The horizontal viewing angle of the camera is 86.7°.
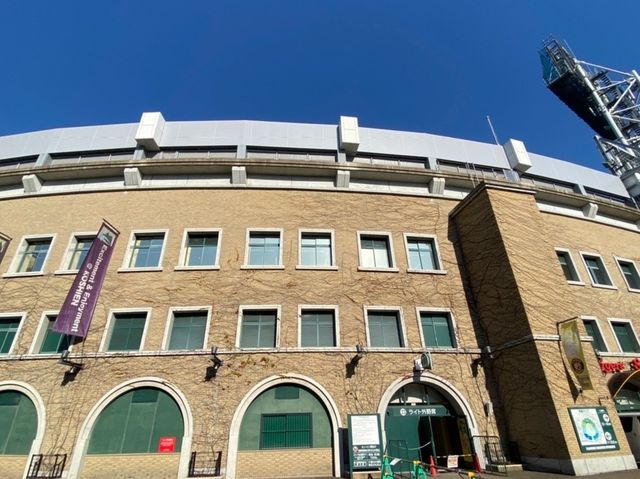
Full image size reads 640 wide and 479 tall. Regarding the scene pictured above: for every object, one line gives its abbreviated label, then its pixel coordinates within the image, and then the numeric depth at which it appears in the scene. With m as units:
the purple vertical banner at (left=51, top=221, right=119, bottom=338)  13.93
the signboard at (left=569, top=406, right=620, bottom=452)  12.09
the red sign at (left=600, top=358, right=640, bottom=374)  16.59
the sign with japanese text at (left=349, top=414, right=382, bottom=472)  12.23
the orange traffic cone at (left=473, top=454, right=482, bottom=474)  13.27
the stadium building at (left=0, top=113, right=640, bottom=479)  13.09
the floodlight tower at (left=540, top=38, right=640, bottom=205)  37.38
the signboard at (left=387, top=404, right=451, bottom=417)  14.45
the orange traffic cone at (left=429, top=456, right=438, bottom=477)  12.36
